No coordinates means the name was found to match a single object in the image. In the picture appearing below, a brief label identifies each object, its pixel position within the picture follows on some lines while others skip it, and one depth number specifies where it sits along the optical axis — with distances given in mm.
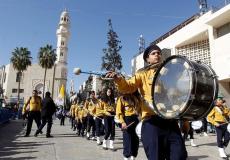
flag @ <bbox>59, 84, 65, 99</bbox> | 36094
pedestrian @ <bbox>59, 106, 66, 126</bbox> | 22941
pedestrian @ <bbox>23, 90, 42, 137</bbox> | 12422
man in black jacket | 12238
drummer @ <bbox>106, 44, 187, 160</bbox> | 3334
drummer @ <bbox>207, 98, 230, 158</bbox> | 8188
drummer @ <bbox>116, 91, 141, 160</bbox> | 6652
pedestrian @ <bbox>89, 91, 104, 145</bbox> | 9750
